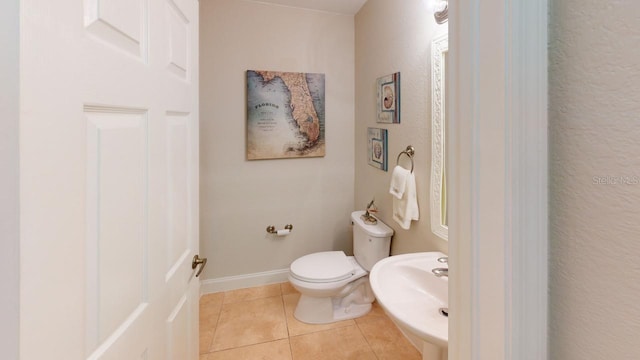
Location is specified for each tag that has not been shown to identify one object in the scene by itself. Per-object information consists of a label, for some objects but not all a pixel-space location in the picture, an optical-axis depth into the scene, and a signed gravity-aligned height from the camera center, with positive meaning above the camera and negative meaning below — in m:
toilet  1.94 -0.66
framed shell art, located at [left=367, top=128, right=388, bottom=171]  2.09 +0.26
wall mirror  1.46 +0.24
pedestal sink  0.98 -0.48
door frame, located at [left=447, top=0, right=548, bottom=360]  0.39 +0.01
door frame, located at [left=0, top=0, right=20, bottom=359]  0.36 +0.00
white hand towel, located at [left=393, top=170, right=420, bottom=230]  1.68 -0.13
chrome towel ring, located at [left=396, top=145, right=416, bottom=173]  1.73 +0.19
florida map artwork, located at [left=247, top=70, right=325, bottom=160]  2.45 +0.58
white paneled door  0.42 +0.01
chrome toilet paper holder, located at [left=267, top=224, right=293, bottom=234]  2.59 -0.42
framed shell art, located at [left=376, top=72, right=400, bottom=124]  1.88 +0.58
